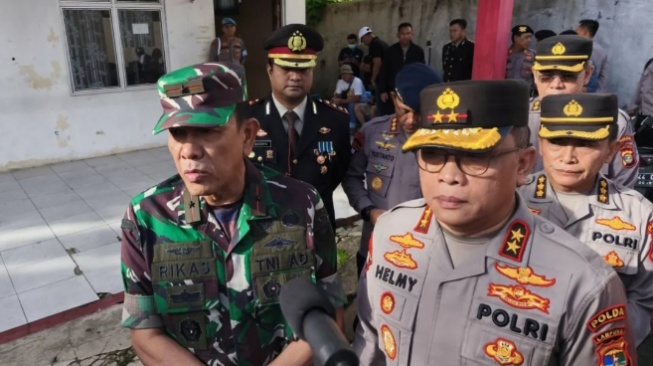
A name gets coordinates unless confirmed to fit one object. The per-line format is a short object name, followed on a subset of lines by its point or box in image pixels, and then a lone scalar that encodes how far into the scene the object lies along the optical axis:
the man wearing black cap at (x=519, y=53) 7.41
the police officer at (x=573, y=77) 2.66
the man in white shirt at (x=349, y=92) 8.77
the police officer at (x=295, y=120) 2.74
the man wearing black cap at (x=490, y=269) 1.26
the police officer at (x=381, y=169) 2.66
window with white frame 7.21
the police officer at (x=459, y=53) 8.19
